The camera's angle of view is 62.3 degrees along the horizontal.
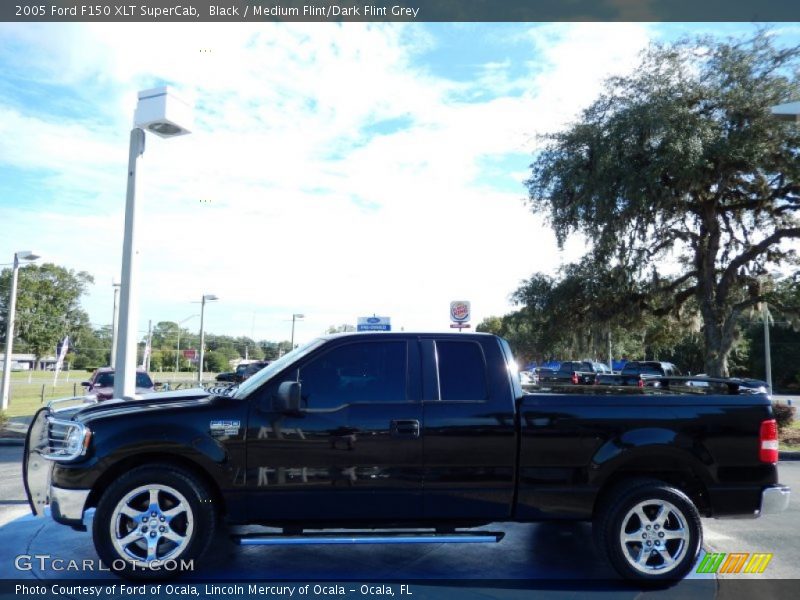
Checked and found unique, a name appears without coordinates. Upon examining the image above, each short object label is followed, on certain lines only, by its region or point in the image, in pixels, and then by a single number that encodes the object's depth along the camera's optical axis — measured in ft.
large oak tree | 54.24
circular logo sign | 47.50
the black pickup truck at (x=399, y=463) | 15.79
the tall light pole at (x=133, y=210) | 27.43
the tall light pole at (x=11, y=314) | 62.03
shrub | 51.21
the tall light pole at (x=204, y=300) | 109.33
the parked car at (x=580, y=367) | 94.95
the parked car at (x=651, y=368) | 103.55
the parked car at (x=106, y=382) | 56.95
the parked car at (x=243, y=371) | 73.43
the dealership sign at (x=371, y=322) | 47.24
